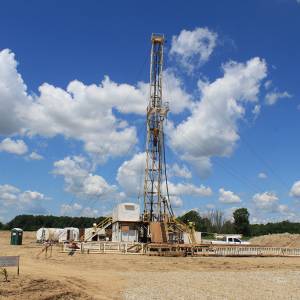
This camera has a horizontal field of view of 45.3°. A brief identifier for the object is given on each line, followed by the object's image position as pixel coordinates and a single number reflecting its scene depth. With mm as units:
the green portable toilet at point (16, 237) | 33463
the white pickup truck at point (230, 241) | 37695
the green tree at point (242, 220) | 73385
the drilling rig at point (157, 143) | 31681
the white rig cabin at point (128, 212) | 30945
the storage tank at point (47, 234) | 37476
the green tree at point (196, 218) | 79949
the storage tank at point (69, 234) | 37096
